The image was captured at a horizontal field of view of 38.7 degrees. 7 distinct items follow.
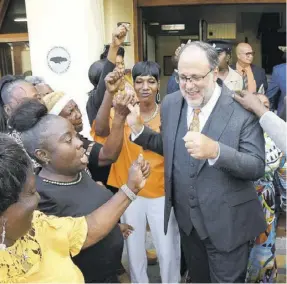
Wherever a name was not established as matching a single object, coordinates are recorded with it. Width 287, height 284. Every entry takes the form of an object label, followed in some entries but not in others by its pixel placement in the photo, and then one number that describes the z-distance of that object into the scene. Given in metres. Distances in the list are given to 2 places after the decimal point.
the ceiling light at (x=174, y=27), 7.24
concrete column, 4.41
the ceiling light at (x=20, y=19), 5.38
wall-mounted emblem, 4.50
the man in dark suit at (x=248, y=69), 4.52
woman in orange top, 2.60
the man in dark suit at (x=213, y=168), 1.90
